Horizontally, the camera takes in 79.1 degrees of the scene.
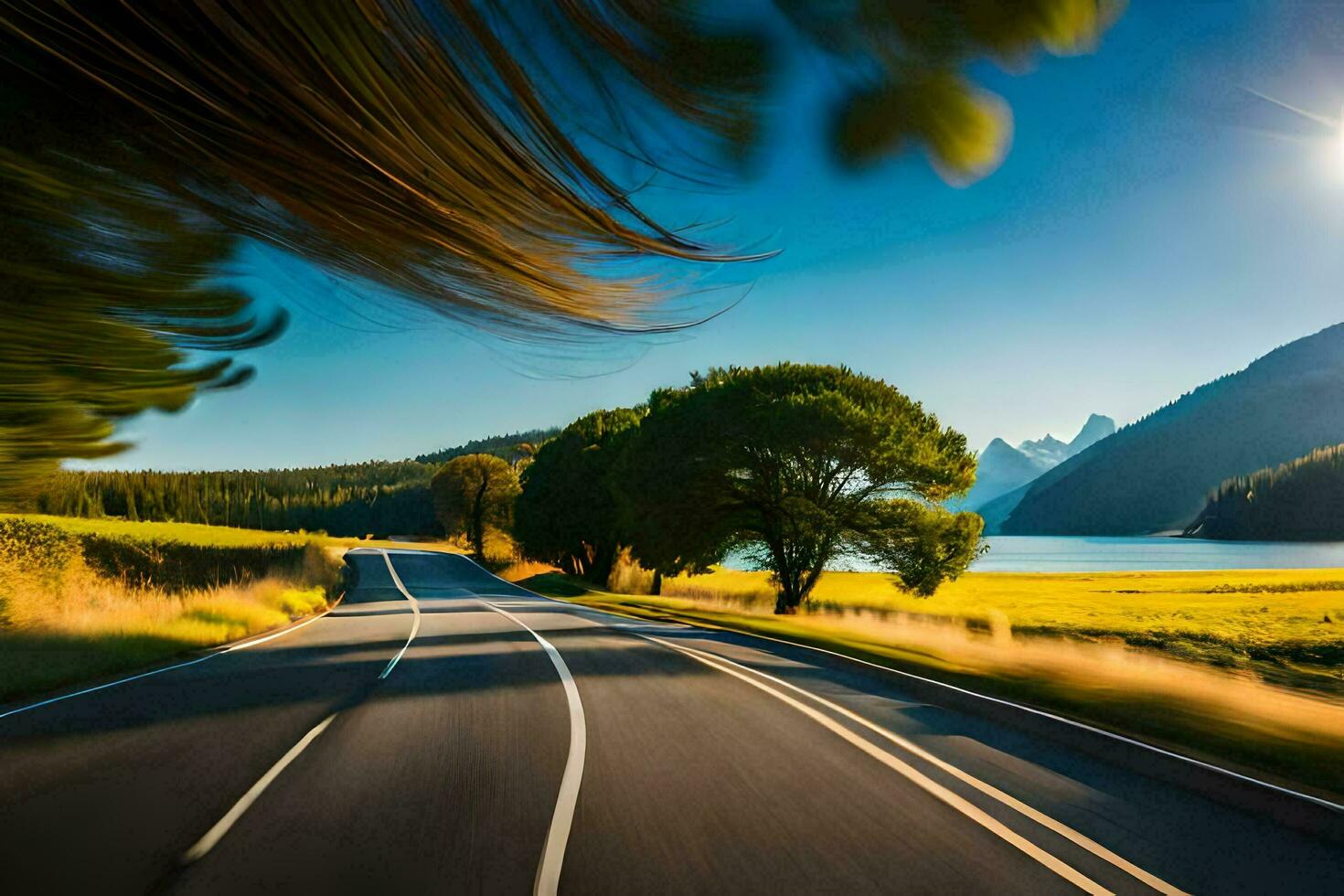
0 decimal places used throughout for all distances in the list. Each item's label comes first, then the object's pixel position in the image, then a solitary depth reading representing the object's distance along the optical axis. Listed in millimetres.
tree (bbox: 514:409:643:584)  51678
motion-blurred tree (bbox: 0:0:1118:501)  1960
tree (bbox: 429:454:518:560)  78375
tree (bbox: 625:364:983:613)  30594
